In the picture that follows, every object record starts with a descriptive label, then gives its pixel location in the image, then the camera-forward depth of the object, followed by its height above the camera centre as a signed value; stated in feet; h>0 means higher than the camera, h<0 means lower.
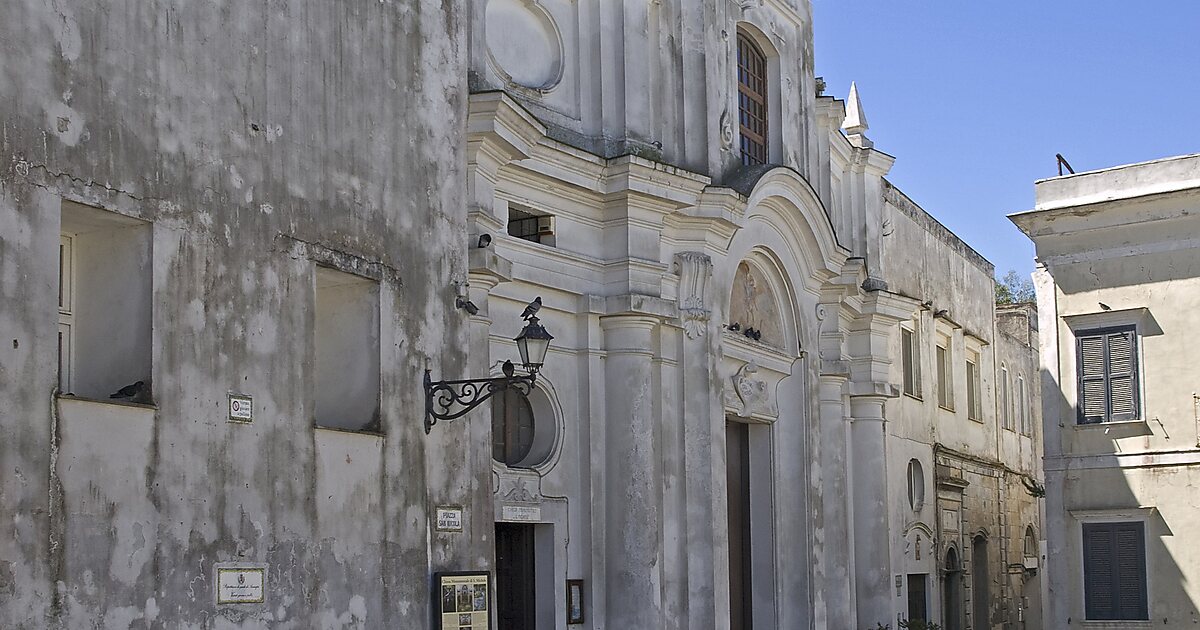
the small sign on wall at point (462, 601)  40.98 -2.71
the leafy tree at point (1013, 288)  186.80 +23.94
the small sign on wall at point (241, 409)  34.81 +1.97
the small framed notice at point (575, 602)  55.01 -3.67
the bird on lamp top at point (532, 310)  43.78 +5.07
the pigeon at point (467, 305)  43.14 +5.13
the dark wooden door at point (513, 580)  53.98 -2.84
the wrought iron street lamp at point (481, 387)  41.34 +2.88
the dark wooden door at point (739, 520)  66.85 -1.15
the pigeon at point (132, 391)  32.81 +2.23
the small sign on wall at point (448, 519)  41.52 -0.58
